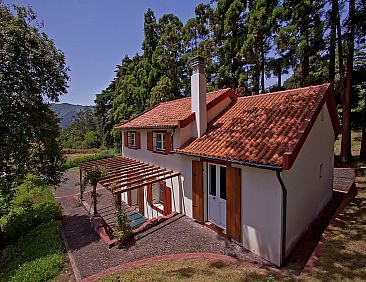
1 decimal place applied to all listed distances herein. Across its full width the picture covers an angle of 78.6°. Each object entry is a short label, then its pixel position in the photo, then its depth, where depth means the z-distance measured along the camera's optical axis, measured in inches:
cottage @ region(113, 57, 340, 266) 313.6
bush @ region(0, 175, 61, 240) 522.9
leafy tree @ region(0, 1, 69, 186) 427.5
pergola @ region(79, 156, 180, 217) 451.2
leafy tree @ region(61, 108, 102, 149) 2291.5
